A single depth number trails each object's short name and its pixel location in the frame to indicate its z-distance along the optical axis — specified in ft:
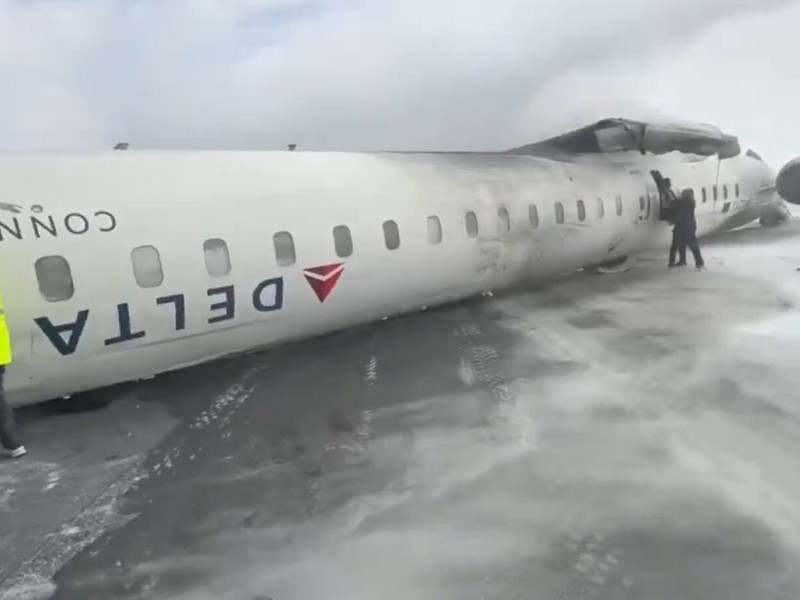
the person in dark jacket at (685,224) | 42.11
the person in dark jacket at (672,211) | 42.50
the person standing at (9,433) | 18.79
